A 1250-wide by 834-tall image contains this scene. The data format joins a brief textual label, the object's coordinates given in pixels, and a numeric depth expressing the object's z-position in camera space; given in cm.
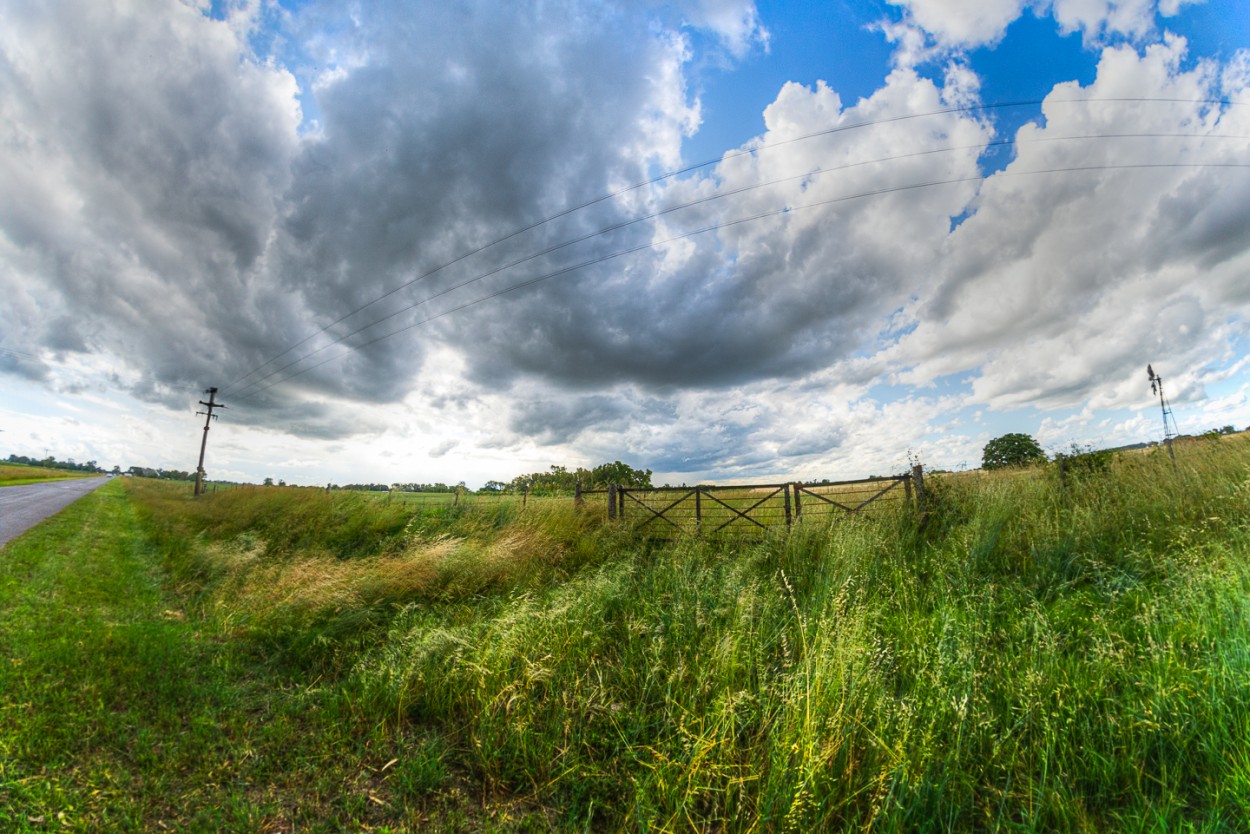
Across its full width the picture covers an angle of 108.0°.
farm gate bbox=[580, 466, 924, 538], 1132
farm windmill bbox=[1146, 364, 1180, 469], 2379
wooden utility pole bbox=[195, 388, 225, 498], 3419
